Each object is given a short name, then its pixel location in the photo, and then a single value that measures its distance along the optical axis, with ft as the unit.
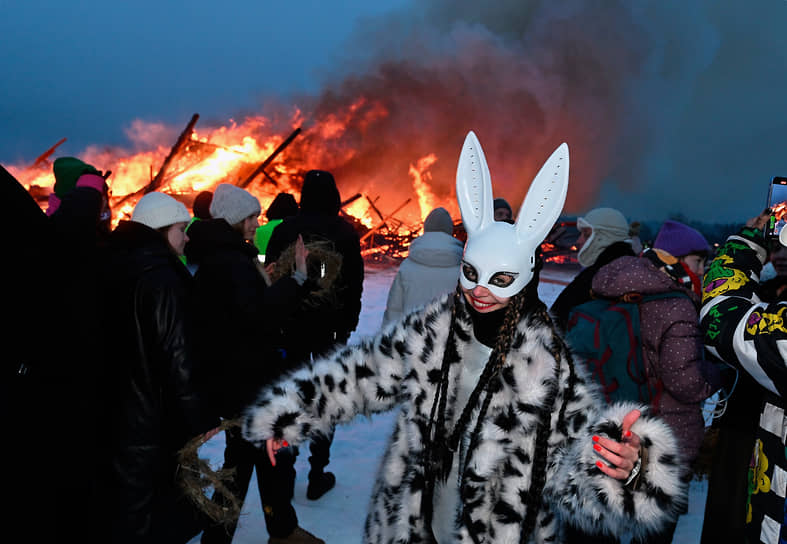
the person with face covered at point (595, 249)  11.55
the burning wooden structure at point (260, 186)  42.06
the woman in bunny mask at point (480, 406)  5.70
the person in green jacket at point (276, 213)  16.40
